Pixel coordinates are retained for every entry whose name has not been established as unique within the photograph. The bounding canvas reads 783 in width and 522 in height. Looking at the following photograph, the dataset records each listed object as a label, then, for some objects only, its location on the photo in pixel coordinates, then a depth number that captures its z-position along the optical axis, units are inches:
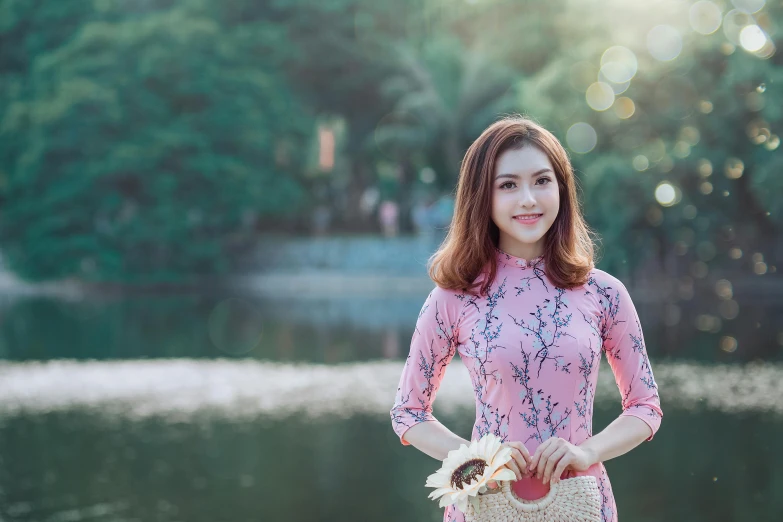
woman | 141.6
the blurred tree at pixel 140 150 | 1435.7
